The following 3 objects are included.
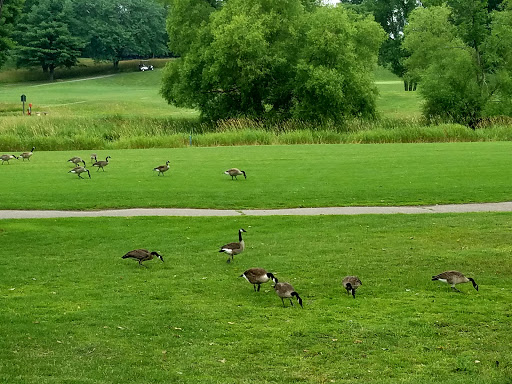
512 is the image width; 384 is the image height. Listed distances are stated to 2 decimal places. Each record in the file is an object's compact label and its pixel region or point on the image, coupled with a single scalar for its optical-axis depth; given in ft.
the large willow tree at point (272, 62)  177.68
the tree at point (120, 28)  396.98
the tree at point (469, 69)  192.75
